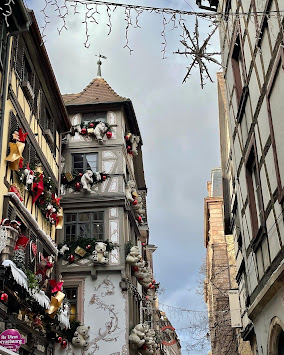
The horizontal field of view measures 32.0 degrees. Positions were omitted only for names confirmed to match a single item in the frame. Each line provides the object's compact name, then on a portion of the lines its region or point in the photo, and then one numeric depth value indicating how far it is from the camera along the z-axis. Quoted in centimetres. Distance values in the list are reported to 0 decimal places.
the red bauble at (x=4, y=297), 1003
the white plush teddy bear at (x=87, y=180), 2022
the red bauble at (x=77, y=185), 2028
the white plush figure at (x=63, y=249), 1917
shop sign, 853
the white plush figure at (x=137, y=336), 1841
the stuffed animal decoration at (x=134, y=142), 2295
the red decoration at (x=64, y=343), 1656
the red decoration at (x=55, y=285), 1348
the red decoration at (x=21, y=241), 1099
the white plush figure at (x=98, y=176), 2039
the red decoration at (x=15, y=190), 1141
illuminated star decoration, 652
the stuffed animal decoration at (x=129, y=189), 2087
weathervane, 2582
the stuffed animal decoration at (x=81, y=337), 1755
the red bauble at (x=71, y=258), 1911
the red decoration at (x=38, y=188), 1292
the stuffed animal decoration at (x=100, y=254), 1889
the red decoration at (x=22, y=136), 1179
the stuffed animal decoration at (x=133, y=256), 1934
